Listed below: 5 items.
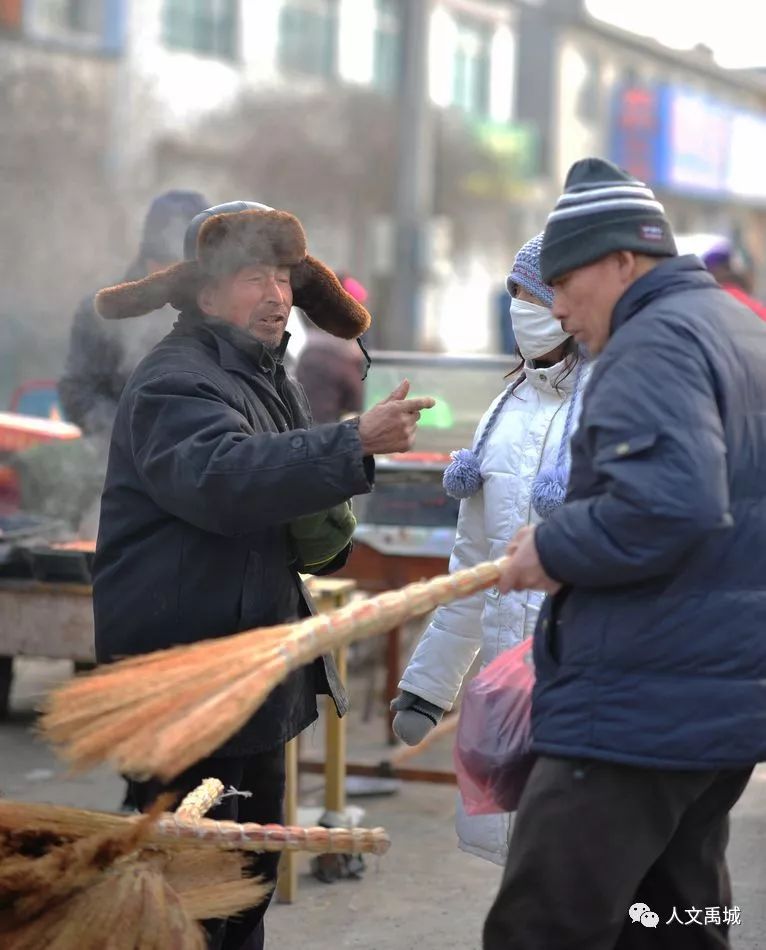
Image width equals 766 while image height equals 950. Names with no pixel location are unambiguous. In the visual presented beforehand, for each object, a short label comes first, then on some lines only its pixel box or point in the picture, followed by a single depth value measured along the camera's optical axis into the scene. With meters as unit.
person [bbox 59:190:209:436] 10.64
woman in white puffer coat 6.91
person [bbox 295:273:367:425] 13.34
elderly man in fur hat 5.82
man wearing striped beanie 4.74
